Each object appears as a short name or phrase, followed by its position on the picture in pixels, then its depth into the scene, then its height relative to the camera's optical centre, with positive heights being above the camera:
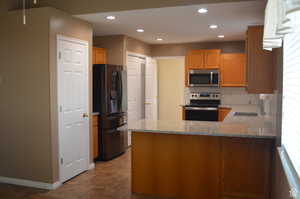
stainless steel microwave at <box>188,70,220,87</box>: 6.70 +0.23
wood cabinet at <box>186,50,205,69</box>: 6.76 +0.67
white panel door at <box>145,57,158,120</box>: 7.13 -0.02
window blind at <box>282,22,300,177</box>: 1.55 -0.06
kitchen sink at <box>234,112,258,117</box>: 4.86 -0.44
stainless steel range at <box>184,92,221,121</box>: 6.56 -0.43
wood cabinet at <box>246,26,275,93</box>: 3.58 +0.28
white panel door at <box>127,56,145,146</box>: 6.27 +0.00
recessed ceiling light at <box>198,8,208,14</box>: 3.86 +1.04
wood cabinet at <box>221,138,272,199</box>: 3.11 -0.86
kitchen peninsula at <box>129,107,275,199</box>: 3.12 -0.81
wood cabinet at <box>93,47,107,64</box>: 5.56 +0.64
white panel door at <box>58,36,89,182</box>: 4.02 -0.27
